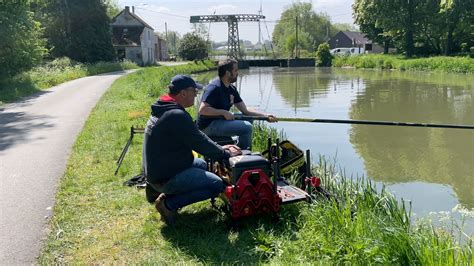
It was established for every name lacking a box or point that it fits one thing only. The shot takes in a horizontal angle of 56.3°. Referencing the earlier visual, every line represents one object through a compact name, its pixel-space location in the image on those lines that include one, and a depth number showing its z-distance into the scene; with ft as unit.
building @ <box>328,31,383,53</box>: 295.56
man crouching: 14.23
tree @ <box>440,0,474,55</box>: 132.16
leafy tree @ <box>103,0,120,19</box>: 247.35
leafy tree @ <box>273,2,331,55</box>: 339.22
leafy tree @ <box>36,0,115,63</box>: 140.97
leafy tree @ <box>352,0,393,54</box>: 167.84
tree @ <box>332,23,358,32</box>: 468.18
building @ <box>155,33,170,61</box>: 249.55
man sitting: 19.57
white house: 187.93
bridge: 213.46
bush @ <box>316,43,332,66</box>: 194.90
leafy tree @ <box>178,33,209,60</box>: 194.59
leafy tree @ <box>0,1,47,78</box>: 65.46
